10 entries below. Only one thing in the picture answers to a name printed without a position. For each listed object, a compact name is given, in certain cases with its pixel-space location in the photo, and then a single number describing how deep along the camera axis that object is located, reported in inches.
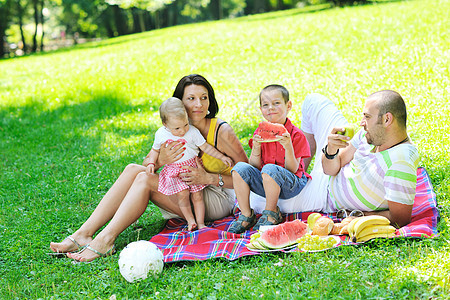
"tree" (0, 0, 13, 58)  1157.1
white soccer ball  143.0
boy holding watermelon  165.2
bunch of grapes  145.6
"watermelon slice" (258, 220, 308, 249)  151.1
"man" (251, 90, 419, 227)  144.8
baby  172.7
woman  169.6
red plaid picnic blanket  150.1
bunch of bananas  143.7
